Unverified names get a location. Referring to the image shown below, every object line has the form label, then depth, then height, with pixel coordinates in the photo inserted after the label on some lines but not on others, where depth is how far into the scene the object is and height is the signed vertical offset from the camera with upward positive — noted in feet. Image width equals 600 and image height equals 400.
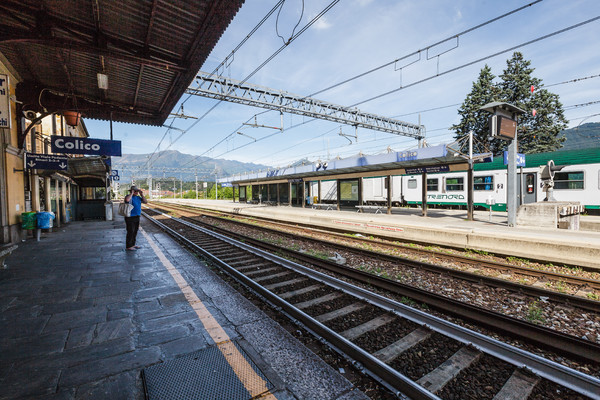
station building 18.88 +13.11
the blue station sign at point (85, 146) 27.35 +5.83
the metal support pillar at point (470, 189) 44.57 +0.43
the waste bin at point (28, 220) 30.30 -2.32
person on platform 25.93 -1.94
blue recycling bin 30.99 -2.41
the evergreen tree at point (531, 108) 113.91 +35.35
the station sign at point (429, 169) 50.16 +4.56
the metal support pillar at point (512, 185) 37.06 +0.81
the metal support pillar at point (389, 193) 57.67 +0.02
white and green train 49.83 +1.72
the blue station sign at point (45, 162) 30.92 +4.61
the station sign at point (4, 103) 15.92 +5.98
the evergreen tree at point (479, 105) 124.77 +41.53
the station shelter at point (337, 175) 49.42 +5.17
